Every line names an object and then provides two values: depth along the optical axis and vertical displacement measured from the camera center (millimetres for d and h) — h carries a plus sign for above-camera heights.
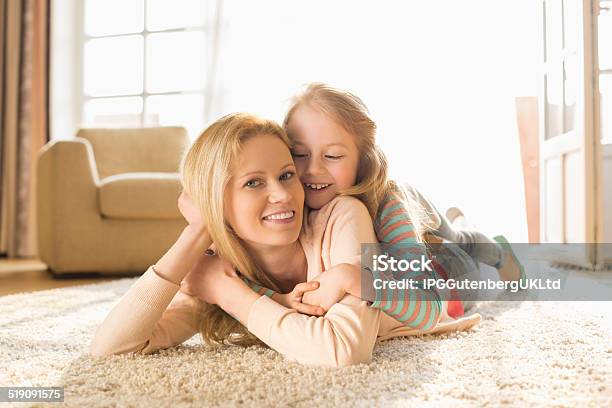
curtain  4379 +709
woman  1081 -60
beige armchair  2963 +5
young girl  1311 +114
